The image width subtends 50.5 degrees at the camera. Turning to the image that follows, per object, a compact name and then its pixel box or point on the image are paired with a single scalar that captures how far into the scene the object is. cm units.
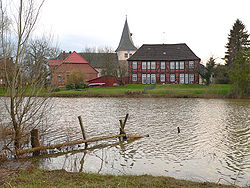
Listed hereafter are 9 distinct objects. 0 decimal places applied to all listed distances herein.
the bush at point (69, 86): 4591
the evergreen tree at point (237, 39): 5131
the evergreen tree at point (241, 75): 3478
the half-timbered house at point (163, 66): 5334
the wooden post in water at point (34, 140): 907
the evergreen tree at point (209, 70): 4541
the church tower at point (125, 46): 7181
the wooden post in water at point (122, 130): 1203
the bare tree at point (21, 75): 777
